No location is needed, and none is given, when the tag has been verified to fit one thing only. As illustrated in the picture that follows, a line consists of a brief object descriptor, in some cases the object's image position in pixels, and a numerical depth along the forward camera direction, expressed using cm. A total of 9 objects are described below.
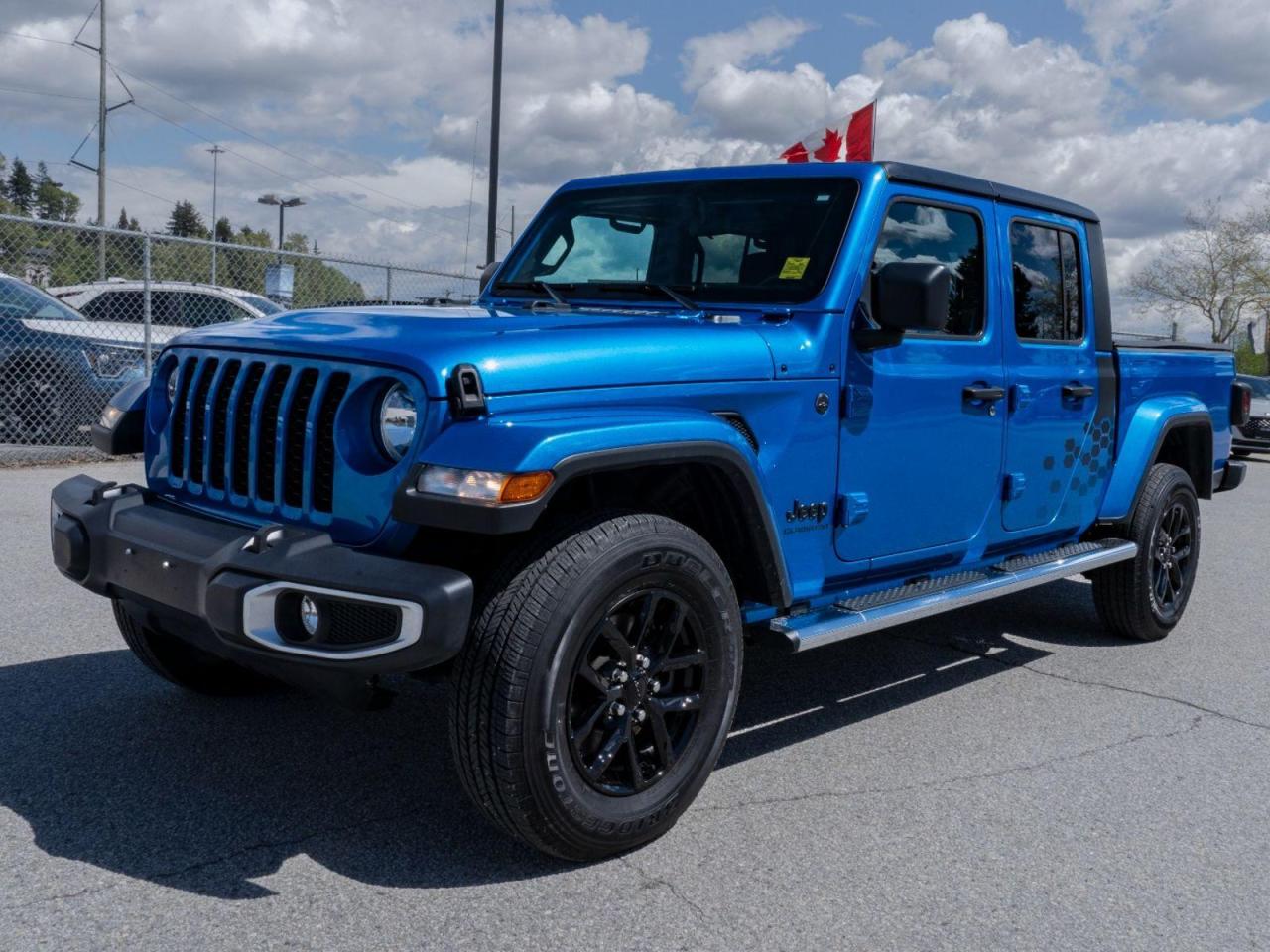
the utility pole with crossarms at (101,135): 3622
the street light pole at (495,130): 1695
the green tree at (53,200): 11656
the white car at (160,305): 1193
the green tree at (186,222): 12206
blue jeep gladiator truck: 292
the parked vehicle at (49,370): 1039
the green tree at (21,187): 12912
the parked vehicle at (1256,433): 1745
